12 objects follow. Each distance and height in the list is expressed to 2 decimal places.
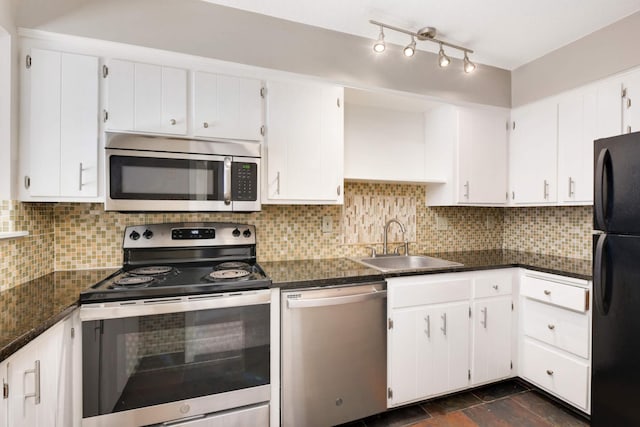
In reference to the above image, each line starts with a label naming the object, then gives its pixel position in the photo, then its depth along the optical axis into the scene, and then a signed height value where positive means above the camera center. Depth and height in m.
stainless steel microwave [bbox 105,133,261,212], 1.54 +0.22
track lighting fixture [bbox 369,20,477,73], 1.83 +1.16
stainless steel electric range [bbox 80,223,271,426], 1.30 -0.63
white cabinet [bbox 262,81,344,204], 1.85 +0.45
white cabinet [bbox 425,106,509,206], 2.36 +0.49
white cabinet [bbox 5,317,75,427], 0.93 -0.59
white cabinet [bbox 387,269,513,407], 1.82 -0.77
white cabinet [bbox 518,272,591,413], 1.76 -0.78
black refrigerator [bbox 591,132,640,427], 1.35 -0.31
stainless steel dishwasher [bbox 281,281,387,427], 1.58 -0.77
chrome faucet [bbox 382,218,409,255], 2.42 -0.19
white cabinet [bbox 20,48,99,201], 1.46 +0.43
